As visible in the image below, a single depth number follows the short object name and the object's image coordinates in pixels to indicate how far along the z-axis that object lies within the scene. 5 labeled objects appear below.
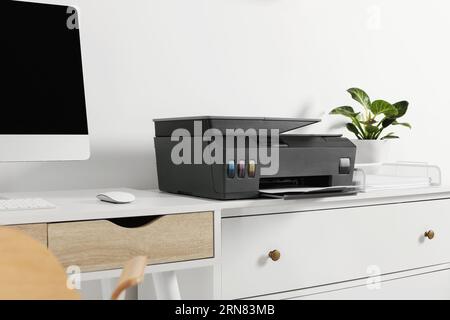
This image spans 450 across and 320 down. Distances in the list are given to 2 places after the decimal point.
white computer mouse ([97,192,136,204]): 1.40
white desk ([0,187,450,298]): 1.37
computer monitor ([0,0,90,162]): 1.44
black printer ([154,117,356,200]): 1.52
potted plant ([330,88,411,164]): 2.12
